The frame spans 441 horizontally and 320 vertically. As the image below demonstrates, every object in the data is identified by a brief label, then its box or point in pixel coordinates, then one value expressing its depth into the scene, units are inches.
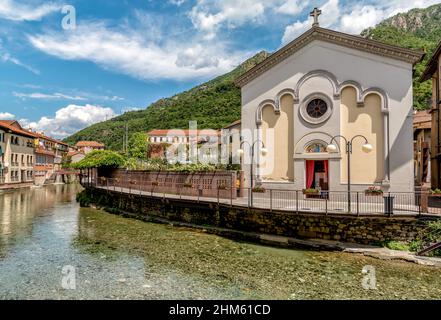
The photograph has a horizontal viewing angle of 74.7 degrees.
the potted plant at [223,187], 681.3
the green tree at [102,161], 1115.3
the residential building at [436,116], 749.9
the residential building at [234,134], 1482.5
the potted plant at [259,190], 638.5
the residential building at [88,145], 4185.5
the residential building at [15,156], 1637.6
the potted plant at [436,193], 473.1
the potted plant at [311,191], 547.1
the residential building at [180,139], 2361.7
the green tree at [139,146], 2375.7
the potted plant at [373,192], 550.9
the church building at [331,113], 587.8
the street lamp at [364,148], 486.9
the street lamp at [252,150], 688.5
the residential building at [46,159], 2085.4
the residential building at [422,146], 890.7
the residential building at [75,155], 3021.7
